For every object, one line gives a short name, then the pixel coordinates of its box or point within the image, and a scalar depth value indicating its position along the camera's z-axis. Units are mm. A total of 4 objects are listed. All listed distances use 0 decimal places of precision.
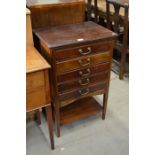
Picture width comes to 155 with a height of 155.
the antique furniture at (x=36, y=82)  1164
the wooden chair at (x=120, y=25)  2145
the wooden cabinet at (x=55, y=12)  1575
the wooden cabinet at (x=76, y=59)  1349
